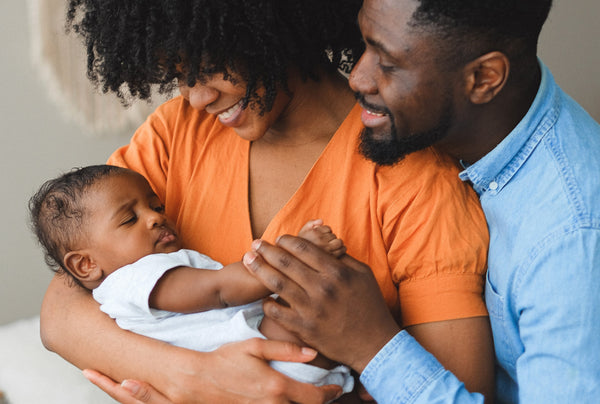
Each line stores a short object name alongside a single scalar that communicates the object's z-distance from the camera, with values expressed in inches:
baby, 48.1
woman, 46.9
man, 39.2
